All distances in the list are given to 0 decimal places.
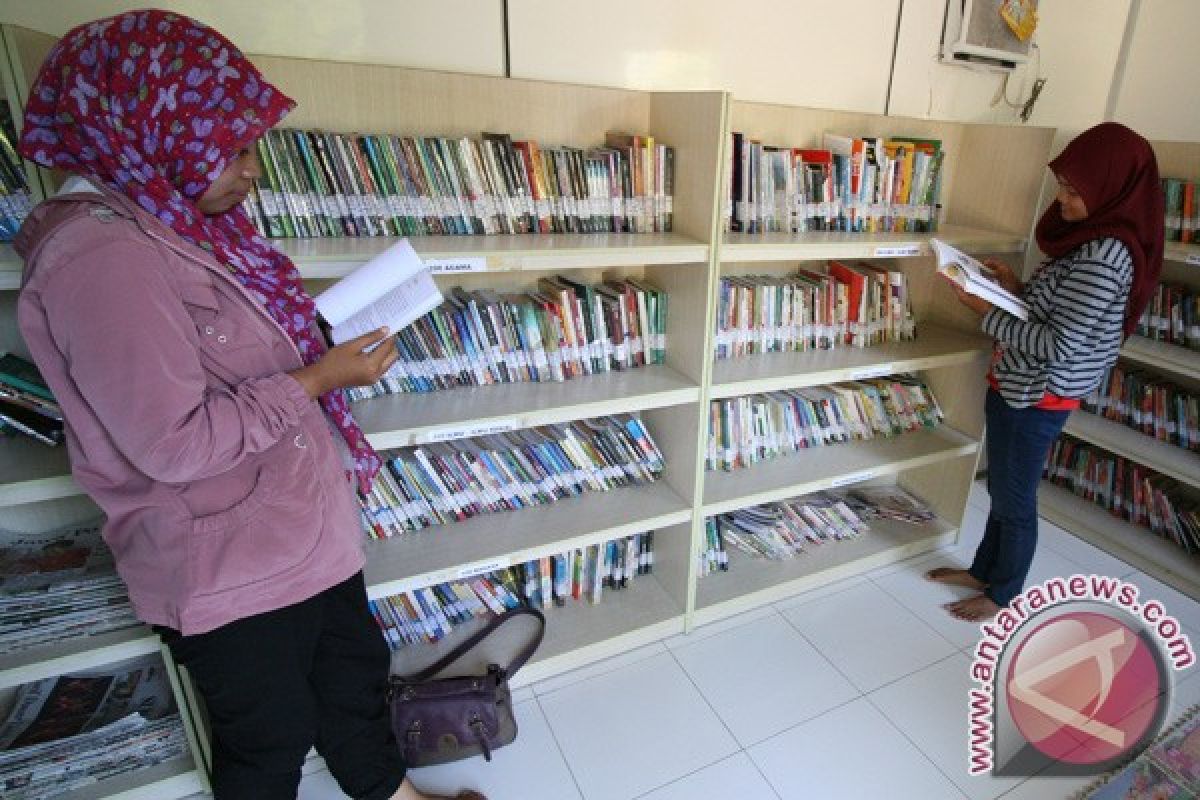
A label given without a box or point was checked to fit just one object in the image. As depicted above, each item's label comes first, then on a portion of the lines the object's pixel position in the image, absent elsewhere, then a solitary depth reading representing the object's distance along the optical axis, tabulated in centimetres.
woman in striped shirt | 183
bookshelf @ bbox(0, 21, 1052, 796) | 165
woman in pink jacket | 90
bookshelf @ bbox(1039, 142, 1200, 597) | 254
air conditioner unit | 252
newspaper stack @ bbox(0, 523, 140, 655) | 143
